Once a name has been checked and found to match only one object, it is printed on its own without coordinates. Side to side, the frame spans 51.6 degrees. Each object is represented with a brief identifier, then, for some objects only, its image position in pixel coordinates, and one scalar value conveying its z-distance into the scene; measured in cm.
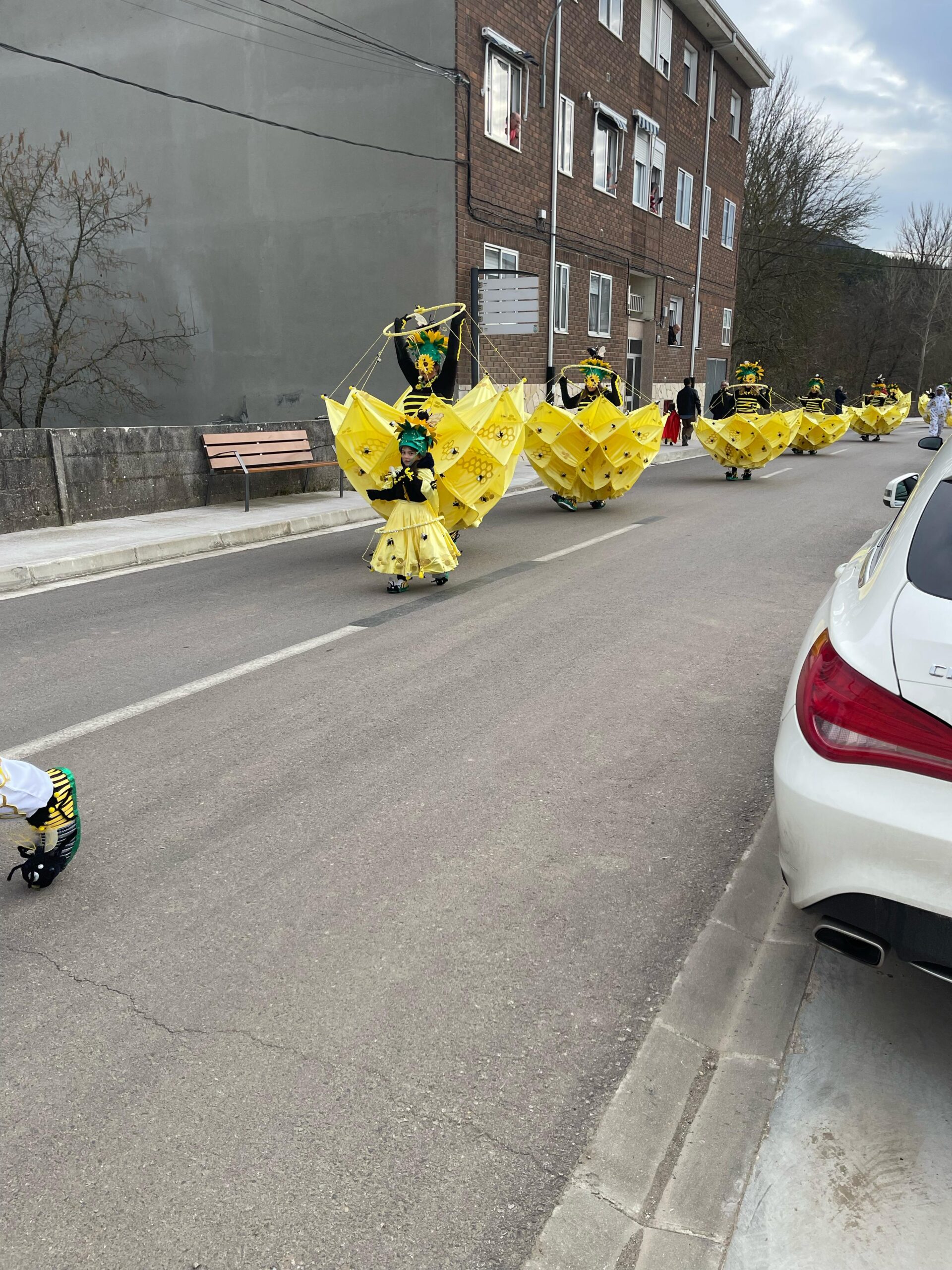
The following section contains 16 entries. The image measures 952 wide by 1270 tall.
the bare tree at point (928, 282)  6594
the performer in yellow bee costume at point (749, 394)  1855
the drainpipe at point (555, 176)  2239
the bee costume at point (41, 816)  338
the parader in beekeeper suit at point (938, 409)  3219
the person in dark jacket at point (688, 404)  2739
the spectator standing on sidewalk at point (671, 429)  2773
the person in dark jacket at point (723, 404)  1870
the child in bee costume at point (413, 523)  849
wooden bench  1378
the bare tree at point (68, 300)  1619
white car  238
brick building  2119
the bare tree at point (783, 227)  4600
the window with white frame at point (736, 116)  3722
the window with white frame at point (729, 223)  3759
